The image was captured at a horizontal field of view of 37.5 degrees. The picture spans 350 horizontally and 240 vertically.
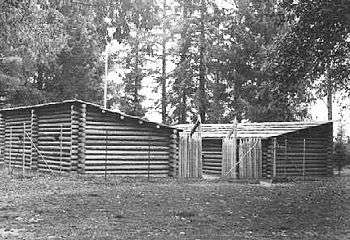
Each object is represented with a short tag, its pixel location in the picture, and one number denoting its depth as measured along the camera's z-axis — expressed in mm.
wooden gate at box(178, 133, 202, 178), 25203
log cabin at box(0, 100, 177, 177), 23781
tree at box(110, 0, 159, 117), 46594
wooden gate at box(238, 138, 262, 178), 26703
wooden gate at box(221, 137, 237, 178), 26402
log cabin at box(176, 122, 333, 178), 28297
